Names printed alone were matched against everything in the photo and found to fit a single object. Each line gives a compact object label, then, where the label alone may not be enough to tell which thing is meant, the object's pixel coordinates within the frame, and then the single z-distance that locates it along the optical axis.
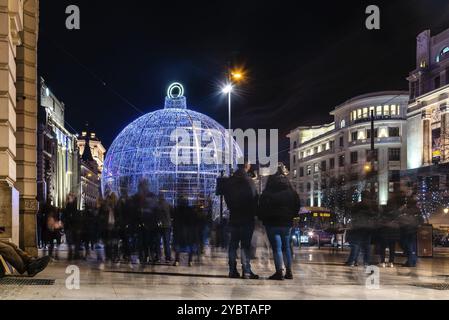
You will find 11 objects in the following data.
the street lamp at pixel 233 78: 25.86
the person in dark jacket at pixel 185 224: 17.34
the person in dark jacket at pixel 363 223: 16.06
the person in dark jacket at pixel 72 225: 17.84
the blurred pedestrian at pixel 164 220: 15.52
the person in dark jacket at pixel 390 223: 16.27
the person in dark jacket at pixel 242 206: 11.93
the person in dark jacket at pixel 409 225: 16.38
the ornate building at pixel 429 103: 71.56
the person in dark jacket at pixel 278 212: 11.80
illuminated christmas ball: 57.53
